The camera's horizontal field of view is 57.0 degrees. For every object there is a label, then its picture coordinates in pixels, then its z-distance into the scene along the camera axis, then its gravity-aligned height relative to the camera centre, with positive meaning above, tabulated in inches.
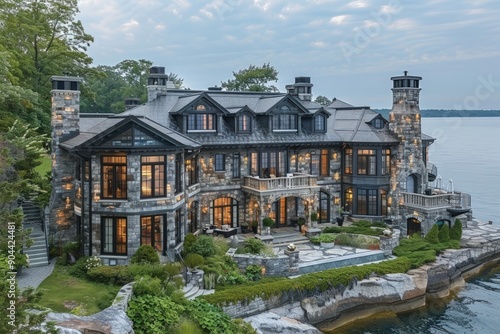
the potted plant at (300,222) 1211.9 -160.5
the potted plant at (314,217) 1200.8 -147.0
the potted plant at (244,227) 1172.5 -168.7
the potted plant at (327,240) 1115.3 -192.7
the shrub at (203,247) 903.7 -169.7
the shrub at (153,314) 644.1 -221.7
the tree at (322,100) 3312.0 +448.4
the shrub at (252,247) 971.3 -182.7
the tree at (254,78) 2377.0 +434.8
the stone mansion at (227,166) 895.1 -11.2
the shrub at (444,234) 1194.6 -189.6
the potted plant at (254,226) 1184.8 -167.7
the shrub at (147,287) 704.4 -194.6
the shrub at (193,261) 840.3 -183.0
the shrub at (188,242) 917.2 -162.9
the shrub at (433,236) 1174.8 -191.3
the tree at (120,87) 2502.5 +435.2
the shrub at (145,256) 832.9 -172.5
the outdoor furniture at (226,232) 1091.3 -168.6
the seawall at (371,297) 842.2 -273.0
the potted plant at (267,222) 1129.4 -150.3
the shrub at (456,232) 1218.9 -187.5
